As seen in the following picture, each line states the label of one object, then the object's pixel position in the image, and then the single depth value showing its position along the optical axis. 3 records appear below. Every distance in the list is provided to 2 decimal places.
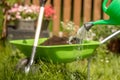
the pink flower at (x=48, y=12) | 6.67
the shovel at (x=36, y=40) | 3.74
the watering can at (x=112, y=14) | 3.45
